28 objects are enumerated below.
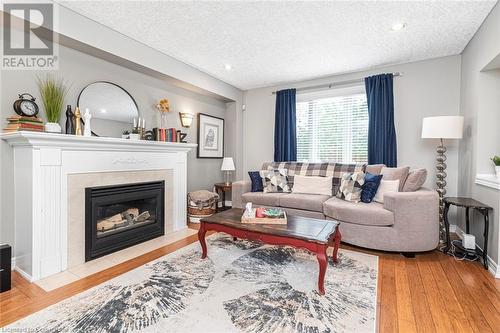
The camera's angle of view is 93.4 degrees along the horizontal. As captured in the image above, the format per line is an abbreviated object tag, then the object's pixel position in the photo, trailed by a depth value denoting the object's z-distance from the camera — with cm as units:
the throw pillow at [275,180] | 374
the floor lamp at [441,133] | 277
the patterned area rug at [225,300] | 147
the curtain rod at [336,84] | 356
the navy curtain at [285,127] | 439
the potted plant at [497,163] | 229
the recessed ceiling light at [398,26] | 249
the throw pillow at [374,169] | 330
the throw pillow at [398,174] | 300
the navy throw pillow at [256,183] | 386
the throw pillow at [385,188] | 295
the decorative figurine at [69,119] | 236
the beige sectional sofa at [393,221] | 247
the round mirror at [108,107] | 271
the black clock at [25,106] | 211
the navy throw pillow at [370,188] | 300
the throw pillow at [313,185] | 354
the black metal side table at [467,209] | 227
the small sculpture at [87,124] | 245
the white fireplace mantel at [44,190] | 203
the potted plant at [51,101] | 223
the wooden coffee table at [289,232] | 181
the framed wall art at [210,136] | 436
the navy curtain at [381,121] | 355
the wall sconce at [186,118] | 390
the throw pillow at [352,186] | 306
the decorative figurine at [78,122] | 240
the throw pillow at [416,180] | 285
